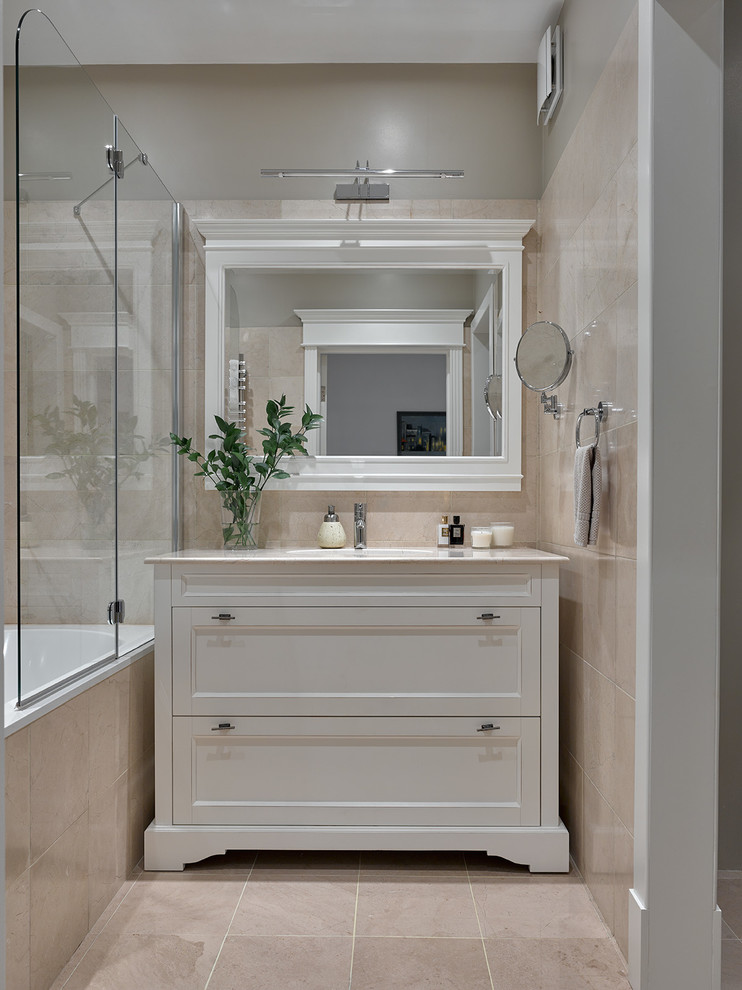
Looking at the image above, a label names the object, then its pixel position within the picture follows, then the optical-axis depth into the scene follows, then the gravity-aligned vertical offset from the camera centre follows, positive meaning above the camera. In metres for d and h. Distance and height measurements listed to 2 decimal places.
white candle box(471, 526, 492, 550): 2.64 -0.16
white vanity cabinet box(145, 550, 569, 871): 2.16 -0.63
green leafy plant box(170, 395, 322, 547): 2.62 +0.11
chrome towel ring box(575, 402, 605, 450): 1.92 +0.21
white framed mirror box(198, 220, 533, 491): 2.74 +0.63
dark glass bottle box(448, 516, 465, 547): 2.70 -0.14
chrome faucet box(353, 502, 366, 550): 2.66 -0.12
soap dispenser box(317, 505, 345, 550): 2.67 -0.15
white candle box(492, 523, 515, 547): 2.65 -0.14
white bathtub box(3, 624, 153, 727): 1.60 -0.41
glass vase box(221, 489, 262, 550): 2.63 -0.08
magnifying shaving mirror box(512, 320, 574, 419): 2.29 +0.44
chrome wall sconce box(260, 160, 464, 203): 2.62 +1.15
